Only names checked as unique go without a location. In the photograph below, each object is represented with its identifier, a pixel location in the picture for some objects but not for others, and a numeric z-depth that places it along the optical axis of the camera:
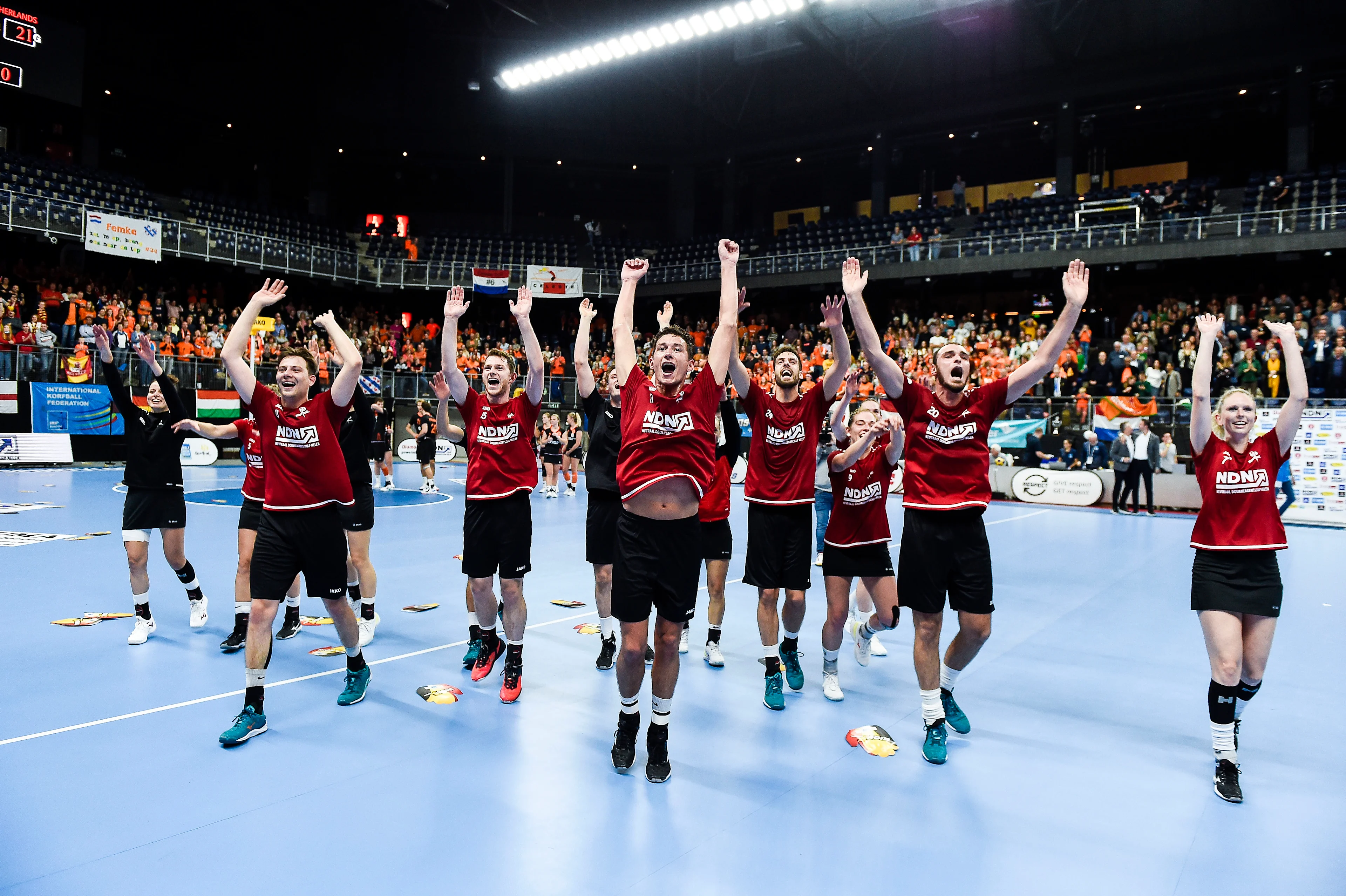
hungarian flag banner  24.47
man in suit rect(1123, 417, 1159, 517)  18.19
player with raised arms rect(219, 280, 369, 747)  5.02
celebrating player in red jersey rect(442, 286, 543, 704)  5.75
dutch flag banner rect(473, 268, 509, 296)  33.56
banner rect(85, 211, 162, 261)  25.59
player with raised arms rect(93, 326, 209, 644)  6.74
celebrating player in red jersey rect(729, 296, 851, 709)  5.70
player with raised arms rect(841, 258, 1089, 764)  4.81
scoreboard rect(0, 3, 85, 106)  27.11
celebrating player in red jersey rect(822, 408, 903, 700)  5.79
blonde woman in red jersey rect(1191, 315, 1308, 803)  4.45
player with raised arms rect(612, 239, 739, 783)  4.38
